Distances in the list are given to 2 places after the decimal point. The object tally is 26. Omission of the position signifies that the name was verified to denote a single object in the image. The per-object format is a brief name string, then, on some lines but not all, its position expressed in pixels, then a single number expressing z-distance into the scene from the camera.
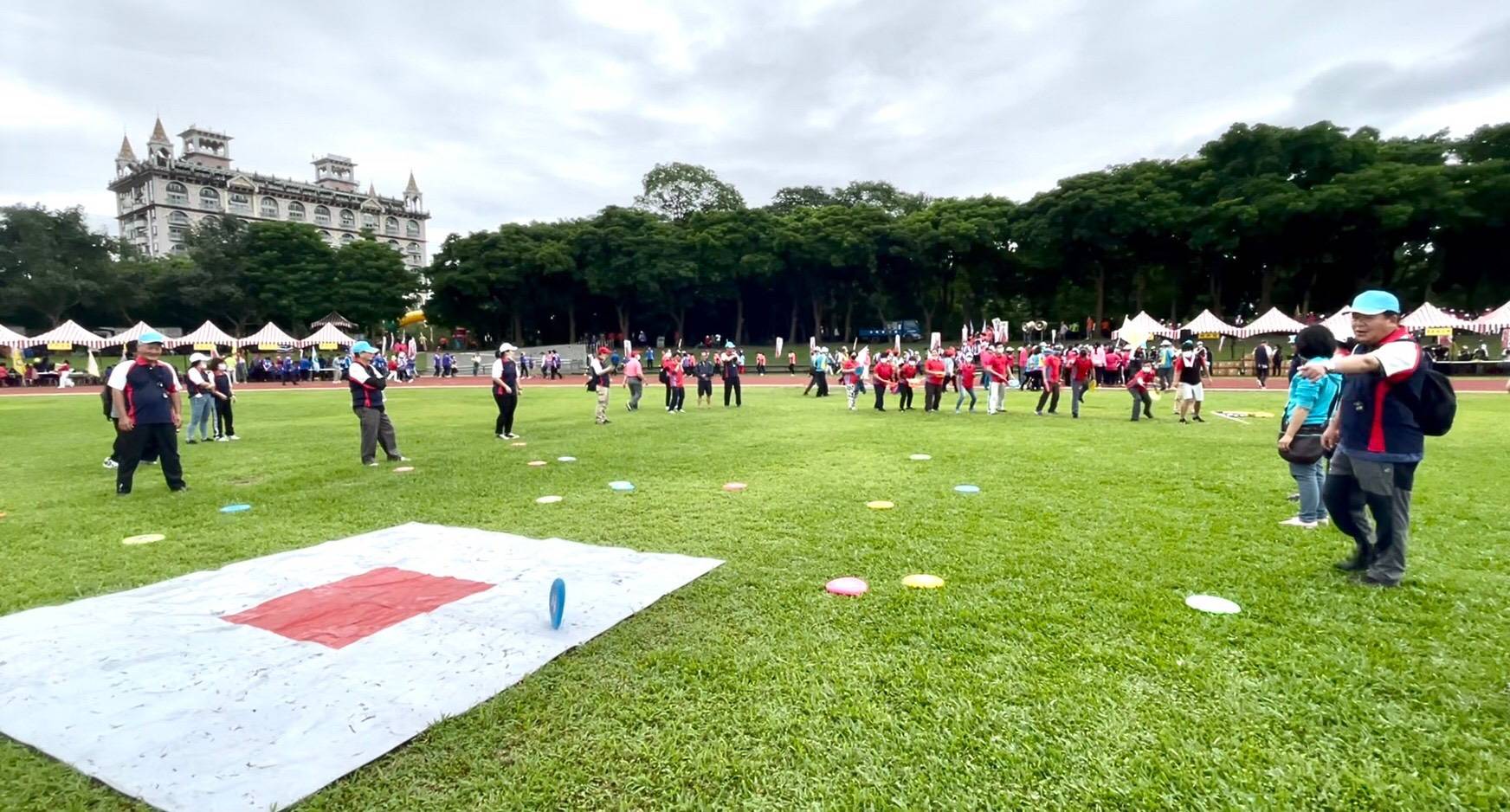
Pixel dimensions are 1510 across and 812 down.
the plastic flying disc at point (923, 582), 4.91
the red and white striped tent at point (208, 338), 40.75
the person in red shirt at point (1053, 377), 16.41
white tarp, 3.01
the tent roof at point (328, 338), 43.47
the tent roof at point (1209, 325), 33.16
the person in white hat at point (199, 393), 13.00
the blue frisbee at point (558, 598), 4.19
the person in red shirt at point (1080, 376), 16.05
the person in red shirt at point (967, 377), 17.25
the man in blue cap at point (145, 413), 8.26
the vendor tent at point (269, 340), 42.12
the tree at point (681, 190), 67.06
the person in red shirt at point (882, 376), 18.30
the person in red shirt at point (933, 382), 17.19
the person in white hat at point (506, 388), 12.85
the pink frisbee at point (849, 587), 4.80
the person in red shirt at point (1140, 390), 14.72
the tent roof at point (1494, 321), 28.62
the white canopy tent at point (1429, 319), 28.95
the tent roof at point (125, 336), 35.72
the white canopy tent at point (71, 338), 38.56
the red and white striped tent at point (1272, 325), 33.12
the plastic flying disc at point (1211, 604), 4.37
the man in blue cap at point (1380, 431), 4.39
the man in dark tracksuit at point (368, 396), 10.03
